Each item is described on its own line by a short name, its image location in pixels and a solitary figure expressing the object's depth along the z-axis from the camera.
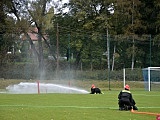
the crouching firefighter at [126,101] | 19.03
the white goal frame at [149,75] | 44.16
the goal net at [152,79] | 44.46
